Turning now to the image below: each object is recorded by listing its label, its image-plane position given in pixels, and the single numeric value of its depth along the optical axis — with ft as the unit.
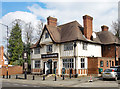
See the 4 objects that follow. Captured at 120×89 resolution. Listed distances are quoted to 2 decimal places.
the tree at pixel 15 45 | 157.58
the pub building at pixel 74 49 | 91.45
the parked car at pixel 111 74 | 66.59
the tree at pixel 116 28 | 154.35
